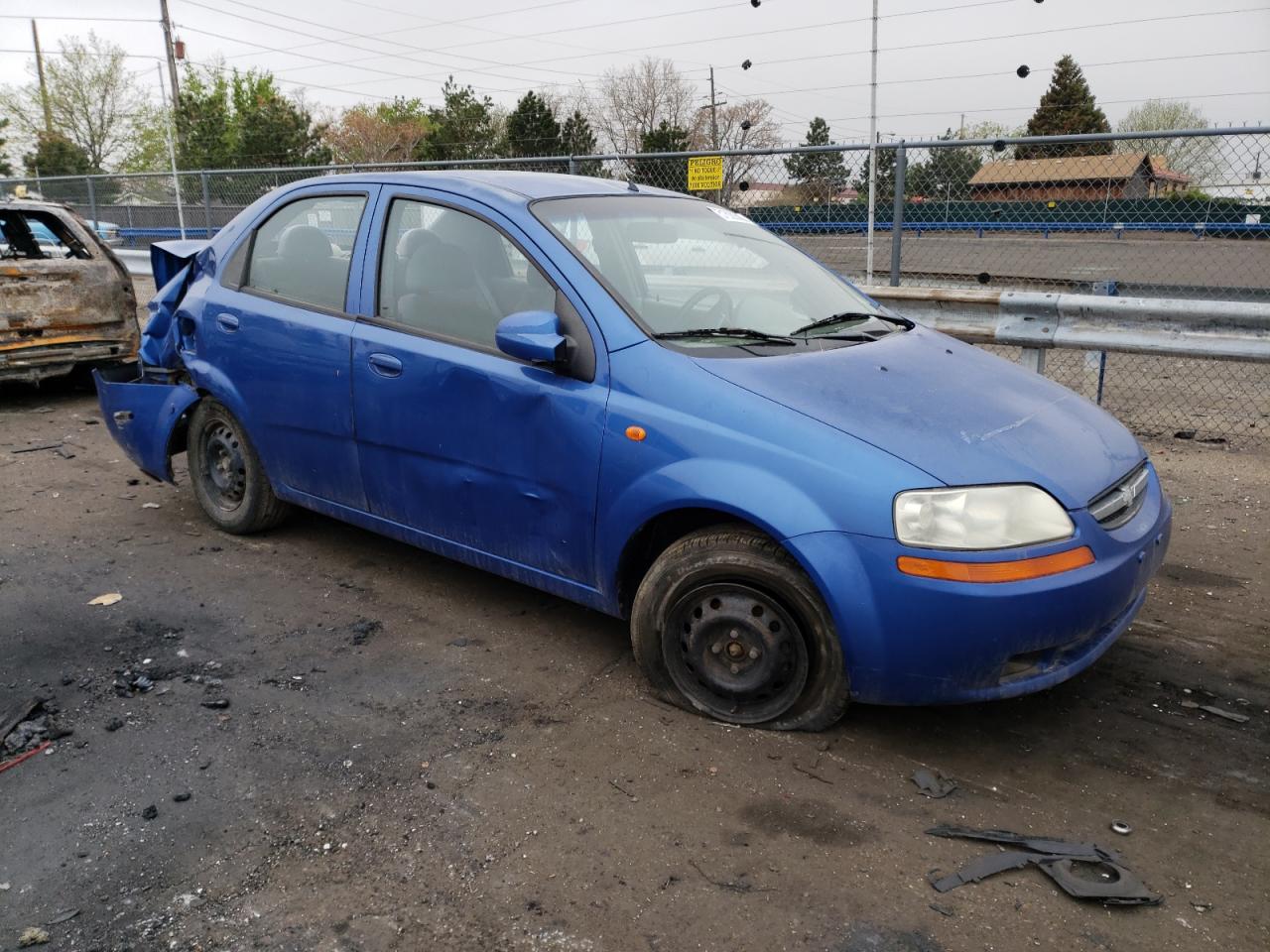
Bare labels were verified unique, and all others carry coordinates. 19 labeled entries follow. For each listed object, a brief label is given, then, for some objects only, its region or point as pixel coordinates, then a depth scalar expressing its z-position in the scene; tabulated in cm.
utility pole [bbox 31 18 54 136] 4947
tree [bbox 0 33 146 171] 5081
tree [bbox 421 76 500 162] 4225
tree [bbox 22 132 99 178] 3988
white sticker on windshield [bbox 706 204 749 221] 460
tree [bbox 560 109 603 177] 3684
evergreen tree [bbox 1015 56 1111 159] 4550
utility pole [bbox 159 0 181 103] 4456
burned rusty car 800
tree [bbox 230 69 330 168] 4159
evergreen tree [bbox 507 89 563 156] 3875
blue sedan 297
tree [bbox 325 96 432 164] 6200
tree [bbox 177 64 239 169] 4156
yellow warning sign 951
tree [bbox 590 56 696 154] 4600
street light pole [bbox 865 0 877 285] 893
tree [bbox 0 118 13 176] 4528
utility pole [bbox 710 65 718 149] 3513
